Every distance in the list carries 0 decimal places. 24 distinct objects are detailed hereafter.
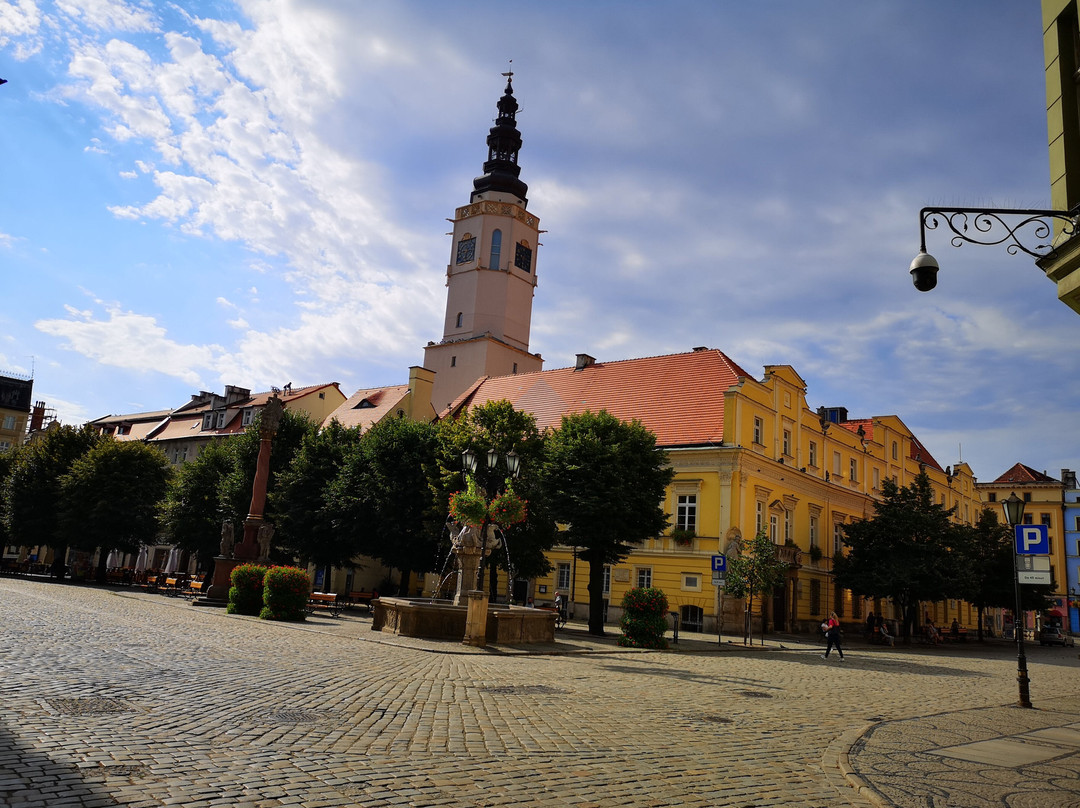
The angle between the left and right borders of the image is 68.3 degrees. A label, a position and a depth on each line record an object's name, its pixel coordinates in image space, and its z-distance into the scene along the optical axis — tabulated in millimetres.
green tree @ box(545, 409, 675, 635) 29203
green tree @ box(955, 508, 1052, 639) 50375
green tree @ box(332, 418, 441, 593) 36375
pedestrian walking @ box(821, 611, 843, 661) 24875
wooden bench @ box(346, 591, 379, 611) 37947
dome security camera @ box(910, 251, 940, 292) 8672
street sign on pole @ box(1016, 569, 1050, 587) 14174
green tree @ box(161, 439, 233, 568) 46312
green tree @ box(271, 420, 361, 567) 39875
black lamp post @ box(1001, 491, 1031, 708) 14438
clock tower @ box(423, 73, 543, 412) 63219
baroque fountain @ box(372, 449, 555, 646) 21219
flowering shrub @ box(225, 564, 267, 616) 26391
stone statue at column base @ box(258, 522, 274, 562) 29312
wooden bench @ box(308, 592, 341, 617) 33750
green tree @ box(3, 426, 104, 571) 50031
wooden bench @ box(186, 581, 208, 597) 36594
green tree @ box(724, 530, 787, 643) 29828
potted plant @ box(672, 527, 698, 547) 36719
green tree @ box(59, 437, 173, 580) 46969
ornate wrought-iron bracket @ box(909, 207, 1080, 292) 8039
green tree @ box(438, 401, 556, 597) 31719
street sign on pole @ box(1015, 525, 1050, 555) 14258
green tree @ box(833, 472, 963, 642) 39250
